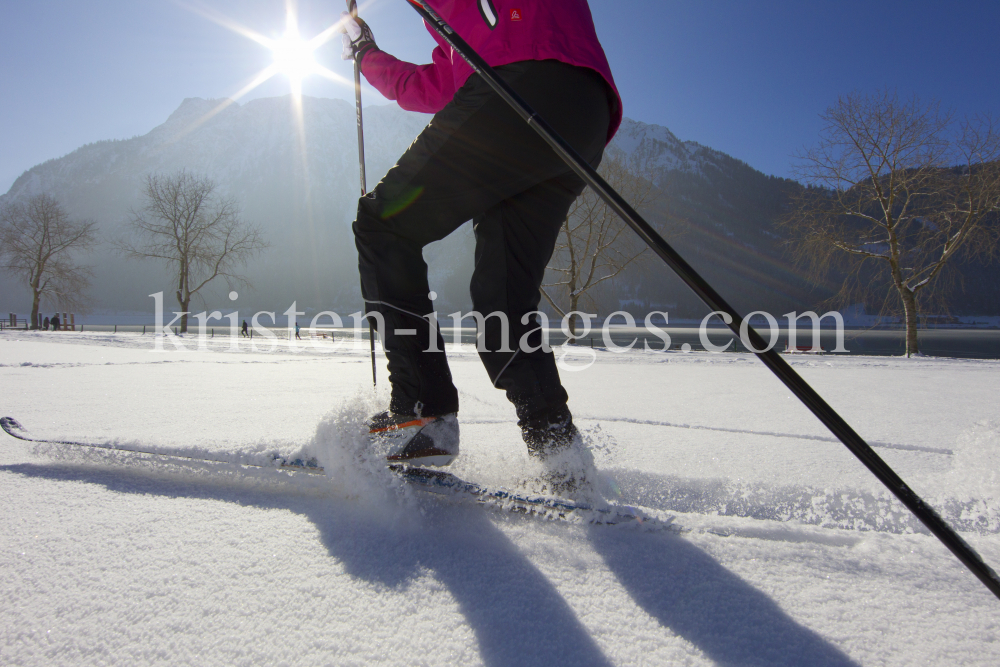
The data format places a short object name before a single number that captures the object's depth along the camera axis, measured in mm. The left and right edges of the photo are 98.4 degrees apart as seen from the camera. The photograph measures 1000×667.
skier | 887
